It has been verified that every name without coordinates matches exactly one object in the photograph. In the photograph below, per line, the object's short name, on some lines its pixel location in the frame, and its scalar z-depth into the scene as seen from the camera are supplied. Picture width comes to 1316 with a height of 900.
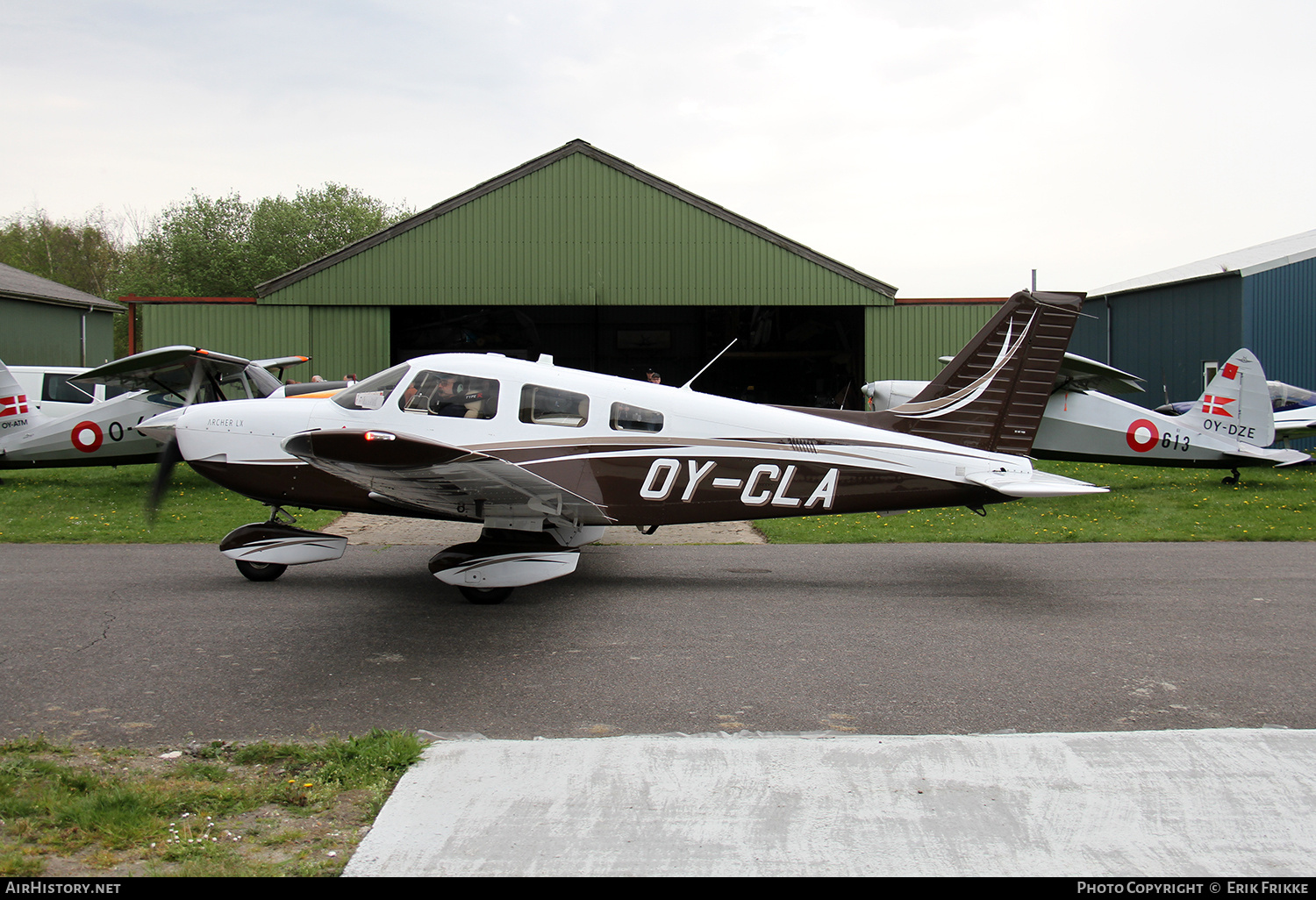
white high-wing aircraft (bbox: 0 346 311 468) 14.19
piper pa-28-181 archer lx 7.47
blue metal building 21.31
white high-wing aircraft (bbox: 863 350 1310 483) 14.54
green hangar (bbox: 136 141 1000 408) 21.22
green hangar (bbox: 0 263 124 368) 28.98
